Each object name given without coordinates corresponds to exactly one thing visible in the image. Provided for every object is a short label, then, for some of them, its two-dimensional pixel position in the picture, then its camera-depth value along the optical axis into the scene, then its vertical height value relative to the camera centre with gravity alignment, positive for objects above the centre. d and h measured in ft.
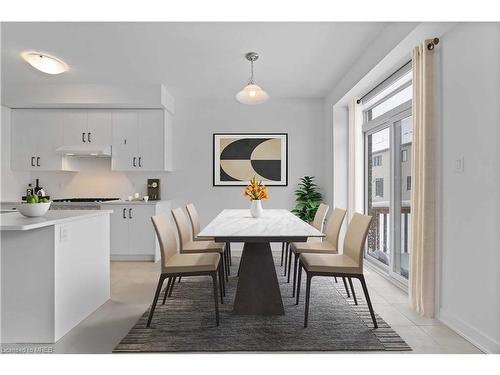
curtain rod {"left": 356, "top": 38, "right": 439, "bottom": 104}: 8.85 +4.10
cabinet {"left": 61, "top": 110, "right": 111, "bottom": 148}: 16.79 +3.10
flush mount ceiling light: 12.19 +4.70
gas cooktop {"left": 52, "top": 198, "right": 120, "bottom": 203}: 17.26 -0.74
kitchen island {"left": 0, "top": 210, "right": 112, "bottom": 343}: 7.61 -2.26
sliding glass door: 11.91 -0.07
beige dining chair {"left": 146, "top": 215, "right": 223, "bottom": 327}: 8.30 -2.00
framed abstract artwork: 18.60 +1.81
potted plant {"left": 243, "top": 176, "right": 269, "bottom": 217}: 11.23 -0.29
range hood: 16.40 +1.81
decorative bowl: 7.89 -0.56
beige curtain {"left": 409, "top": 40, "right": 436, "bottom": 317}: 8.90 -0.05
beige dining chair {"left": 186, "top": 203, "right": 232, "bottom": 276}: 12.69 -1.65
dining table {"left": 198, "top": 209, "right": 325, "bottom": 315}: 8.97 -2.56
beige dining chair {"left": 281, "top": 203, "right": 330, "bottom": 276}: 12.46 -1.19
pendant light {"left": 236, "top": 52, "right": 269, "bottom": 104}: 11.02 +3.09
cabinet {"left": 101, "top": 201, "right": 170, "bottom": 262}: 16.20 -2.16
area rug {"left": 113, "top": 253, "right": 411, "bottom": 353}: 7.27 -3.54
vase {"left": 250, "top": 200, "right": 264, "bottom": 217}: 11.37 -0.76
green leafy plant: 17.65 -0.66
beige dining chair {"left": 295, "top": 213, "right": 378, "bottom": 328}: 8.15 -1.97
